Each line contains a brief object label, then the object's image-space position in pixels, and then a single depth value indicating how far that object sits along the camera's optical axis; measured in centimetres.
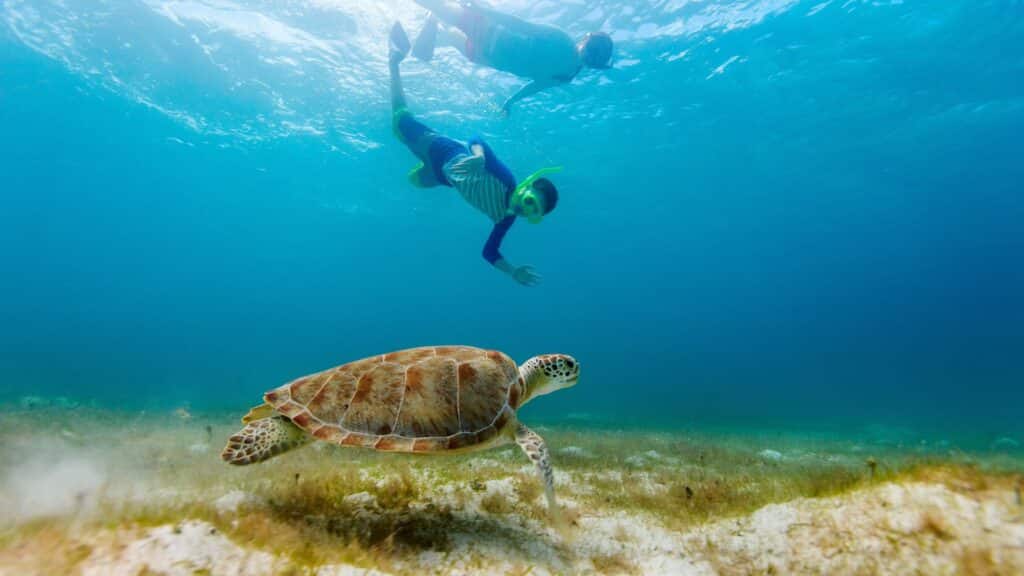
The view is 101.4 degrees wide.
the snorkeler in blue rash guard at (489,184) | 629
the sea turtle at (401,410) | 315
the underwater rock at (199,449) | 684
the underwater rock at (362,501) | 328
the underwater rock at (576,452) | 712
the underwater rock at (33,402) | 1391
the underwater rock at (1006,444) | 1222
